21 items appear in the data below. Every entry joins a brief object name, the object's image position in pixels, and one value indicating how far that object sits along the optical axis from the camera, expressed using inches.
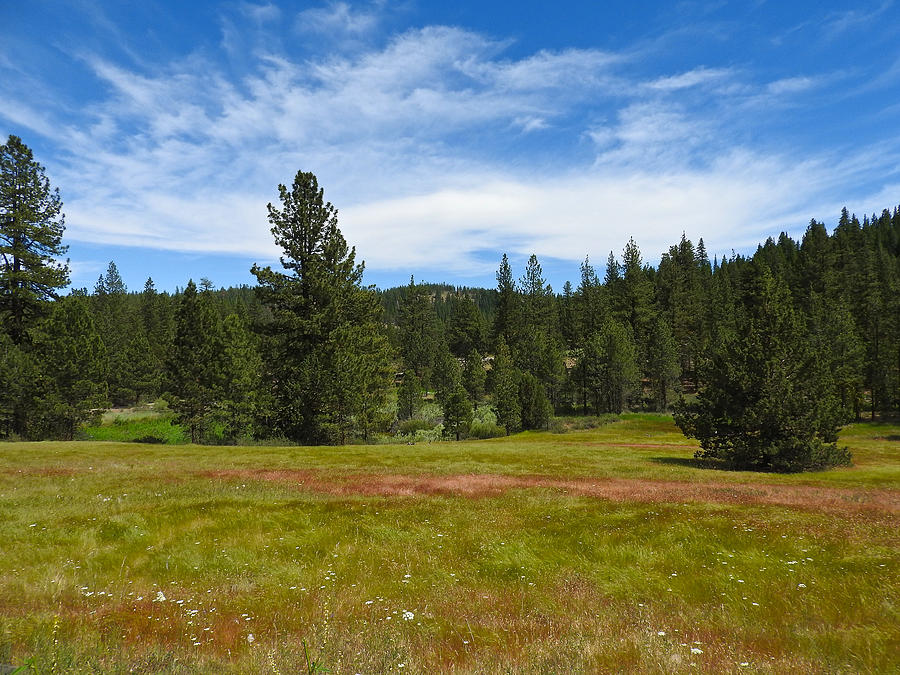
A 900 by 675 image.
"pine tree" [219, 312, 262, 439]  1991.9
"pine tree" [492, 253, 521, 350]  4635.8
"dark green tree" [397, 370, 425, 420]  3255.4
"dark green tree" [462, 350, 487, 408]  3358.8
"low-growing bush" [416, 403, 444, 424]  3245.6
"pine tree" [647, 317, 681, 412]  3326.8
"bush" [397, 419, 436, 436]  2805.1
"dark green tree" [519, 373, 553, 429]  2684.5
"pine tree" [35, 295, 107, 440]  1697.8
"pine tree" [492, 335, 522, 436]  2571.4
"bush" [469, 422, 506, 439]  2687.0
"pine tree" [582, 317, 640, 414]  3243.1
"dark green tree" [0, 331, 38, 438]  1624.0
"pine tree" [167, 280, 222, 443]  1865.2
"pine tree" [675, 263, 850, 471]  1206.3
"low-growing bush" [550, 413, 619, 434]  2866.6
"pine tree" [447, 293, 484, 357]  5221.5
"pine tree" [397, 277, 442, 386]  4635.8
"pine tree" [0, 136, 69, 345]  1723.7
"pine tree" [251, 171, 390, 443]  1667.1
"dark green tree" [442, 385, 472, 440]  2381.4
